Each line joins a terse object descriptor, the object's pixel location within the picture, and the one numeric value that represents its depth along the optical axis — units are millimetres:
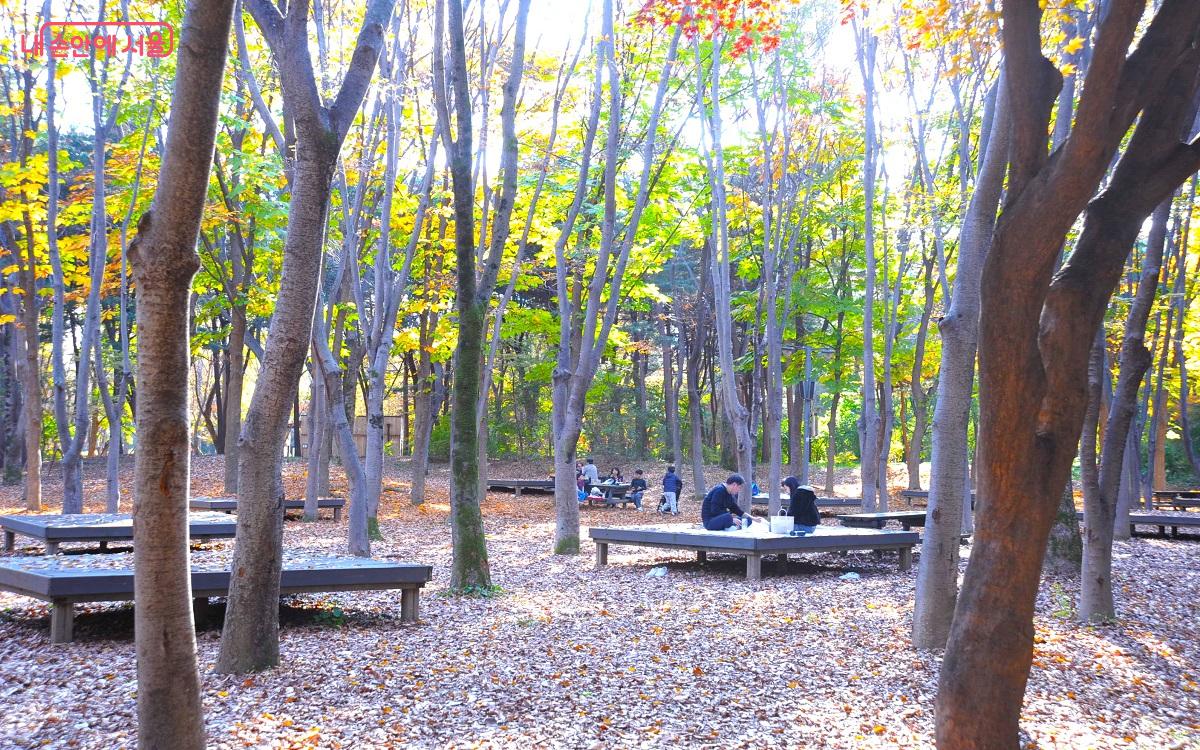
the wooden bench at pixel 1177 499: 21567
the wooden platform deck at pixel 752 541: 11219
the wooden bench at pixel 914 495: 24828
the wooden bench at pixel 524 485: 26062
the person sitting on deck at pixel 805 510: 12031
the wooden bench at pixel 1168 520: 15774
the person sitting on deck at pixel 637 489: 22875
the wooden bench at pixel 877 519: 15438
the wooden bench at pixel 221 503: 16312
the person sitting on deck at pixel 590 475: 23364
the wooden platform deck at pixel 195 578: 6766
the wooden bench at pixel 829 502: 21078
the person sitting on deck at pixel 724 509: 12172
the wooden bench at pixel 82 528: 10852
